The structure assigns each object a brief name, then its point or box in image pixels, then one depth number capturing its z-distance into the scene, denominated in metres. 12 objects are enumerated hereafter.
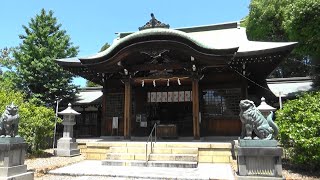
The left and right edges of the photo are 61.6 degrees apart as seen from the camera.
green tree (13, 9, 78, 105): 18.58
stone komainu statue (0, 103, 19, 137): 7.05
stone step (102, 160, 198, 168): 9.16
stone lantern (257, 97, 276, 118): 9.93
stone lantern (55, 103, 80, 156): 12.33
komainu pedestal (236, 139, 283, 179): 6.63
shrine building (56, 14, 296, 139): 11.87
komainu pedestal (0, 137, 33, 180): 6.82
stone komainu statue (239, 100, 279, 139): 6.73
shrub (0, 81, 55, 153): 11.84
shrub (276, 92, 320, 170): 7.97
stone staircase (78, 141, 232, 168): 9.55
